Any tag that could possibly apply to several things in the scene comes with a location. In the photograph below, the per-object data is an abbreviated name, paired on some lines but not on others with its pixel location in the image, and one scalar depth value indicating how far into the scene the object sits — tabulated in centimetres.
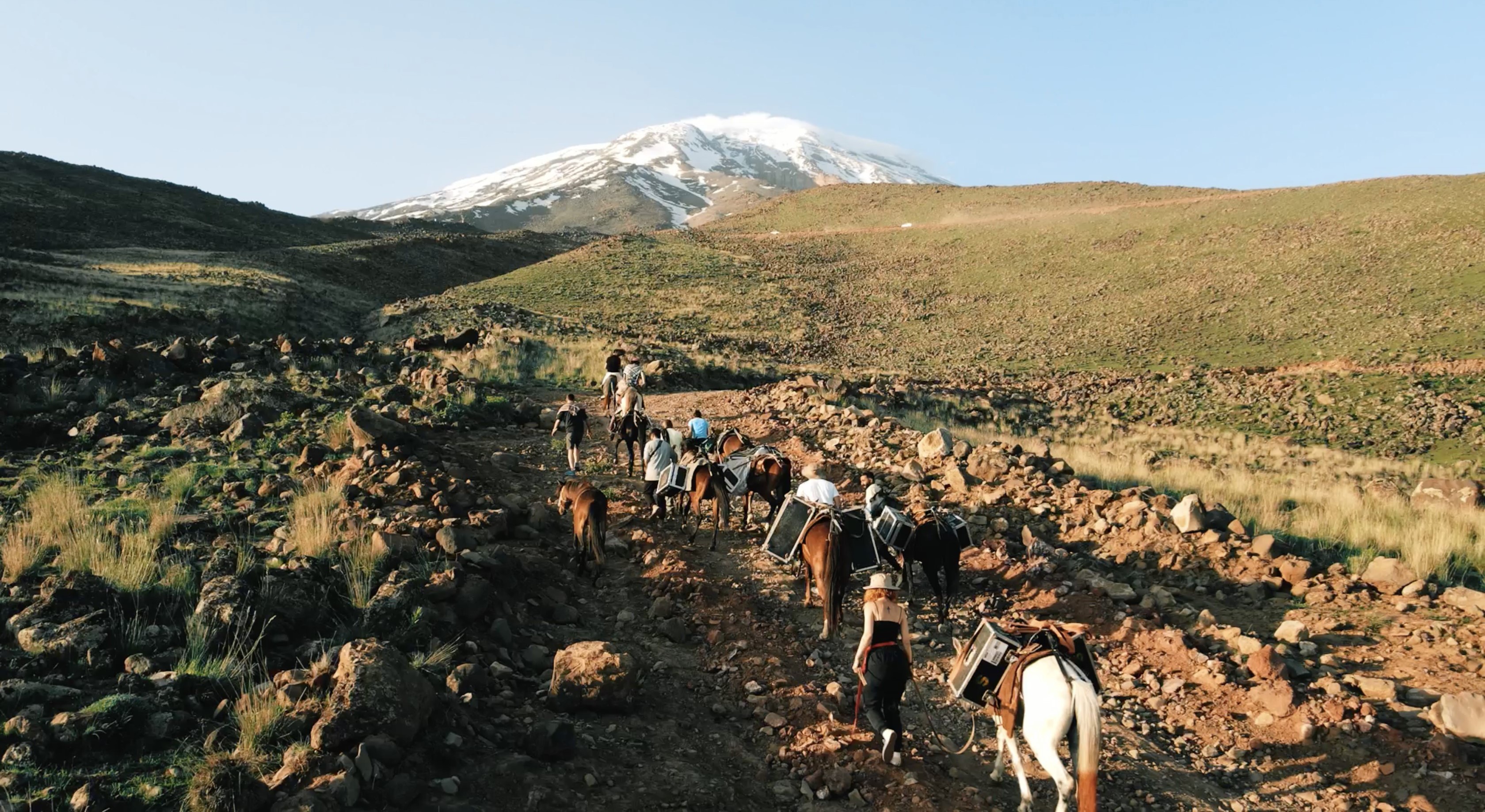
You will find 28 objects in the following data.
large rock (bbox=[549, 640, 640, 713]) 641
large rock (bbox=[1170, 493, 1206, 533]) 1014
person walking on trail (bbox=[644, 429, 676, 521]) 1143
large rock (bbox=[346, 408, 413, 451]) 1194
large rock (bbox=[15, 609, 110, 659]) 549
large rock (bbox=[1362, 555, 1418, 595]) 859
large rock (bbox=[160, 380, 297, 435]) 1246
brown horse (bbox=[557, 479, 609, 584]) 957
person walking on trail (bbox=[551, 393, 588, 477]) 1329
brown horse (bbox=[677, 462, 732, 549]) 1088
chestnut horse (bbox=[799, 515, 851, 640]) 783
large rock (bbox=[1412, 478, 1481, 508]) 1258
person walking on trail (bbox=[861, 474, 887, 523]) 911
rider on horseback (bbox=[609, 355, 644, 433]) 1422
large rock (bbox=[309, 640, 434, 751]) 501
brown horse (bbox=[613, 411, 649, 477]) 1431
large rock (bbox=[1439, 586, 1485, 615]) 785
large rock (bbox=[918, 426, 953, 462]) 1384
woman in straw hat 607
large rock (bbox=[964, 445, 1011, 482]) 1278
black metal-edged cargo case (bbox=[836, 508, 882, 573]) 842
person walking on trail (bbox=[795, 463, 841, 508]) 834
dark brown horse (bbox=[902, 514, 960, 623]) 879
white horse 504
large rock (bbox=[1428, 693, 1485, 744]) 606
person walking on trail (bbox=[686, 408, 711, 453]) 1259
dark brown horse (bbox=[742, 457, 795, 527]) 1120
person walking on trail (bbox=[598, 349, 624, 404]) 1692
